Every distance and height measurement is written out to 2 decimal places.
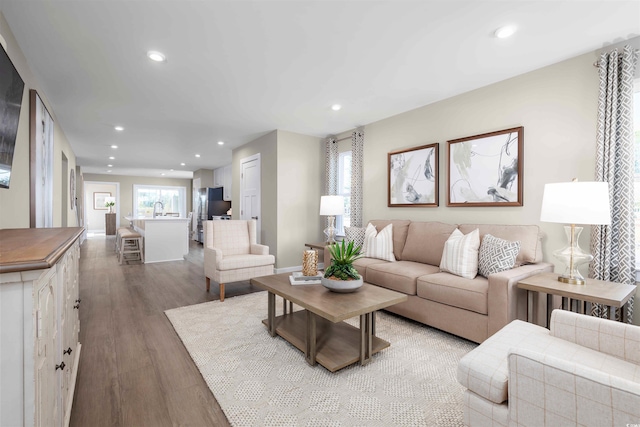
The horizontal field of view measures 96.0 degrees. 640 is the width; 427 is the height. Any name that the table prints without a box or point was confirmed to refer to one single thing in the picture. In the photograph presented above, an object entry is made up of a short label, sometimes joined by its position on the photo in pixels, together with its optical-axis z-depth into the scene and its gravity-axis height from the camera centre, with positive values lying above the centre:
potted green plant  2.21 -0.48
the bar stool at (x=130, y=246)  5.79 -0.76
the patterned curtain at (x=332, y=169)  5.18 +0.75
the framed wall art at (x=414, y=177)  3.67 +0.46
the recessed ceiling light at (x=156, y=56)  2.47 +1.36
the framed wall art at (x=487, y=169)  2.93 +0.46
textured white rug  1.58 -1.11
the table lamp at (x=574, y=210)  1.96 +0.00
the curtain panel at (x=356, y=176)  4.66 +0.58
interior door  5.46 +0.43
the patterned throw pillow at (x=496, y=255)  2.46 -0.39
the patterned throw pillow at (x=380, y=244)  3.54 -0.42
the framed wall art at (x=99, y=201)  12.53 +0.44
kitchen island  5.90 -0.57
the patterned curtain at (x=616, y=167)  2.25 +0.35
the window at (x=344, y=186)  5.08 +0.44
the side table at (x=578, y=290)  1.83 -0.54
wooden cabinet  0.77 -0.37
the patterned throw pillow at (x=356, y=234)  3.95 -0.33
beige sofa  2.22 -0.64
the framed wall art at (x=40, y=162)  2.57 +0.50
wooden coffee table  1.94 -0.90
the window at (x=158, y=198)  11.64 +0.53
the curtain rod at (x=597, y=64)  2.41 +1.24
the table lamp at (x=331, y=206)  4.44 +0.07
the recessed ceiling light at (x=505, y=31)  2.13 +1.35
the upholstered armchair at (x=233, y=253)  3.60 -0.59
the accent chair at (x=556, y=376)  0.92 -0.67
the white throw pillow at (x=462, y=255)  2.61 -0.42
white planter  2.19 -0.57
